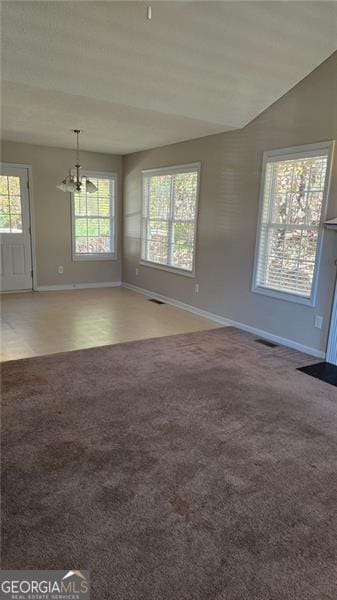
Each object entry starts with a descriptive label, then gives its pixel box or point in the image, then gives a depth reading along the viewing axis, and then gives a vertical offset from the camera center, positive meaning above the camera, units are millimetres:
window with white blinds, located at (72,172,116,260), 7000 -62
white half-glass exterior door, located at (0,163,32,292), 6246 -264
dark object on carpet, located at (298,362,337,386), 3453 -1352
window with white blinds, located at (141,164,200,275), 5648 +49
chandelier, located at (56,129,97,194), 5570 +458
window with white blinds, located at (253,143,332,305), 3842 +40
